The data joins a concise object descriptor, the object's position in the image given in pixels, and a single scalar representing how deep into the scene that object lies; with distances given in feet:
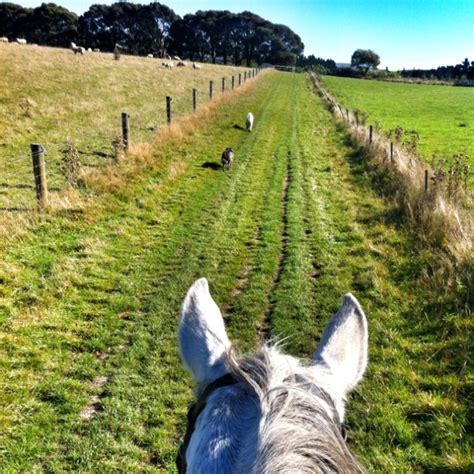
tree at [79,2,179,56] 249.55
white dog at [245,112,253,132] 59.67
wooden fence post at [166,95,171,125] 49.70
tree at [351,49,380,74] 302.04
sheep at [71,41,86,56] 99.73
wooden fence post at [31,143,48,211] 25.58
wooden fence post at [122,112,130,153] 37.55
